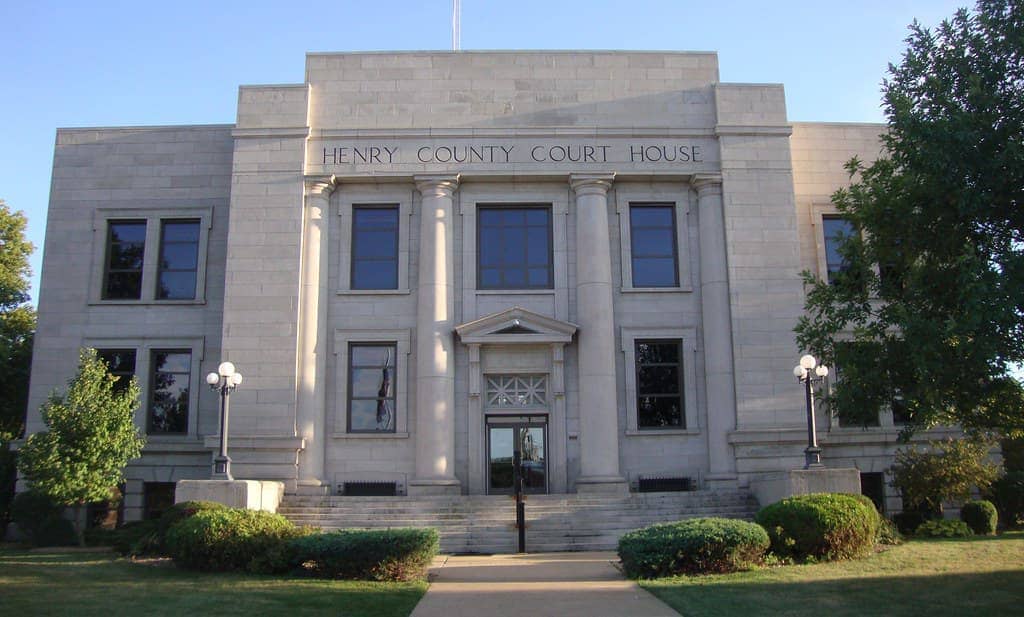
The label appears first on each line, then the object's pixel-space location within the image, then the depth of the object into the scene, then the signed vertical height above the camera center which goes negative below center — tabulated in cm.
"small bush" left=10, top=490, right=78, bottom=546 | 2489 -116
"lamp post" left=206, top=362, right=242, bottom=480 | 2206 +174
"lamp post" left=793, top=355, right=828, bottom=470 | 2202 +127
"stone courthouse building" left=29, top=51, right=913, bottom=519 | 2630 +610
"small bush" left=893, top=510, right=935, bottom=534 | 2469 -144
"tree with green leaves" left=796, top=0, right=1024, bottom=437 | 1302 +368
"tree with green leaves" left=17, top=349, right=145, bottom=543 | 2280 +86
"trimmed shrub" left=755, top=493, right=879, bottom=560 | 1755 -116
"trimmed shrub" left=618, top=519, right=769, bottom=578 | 1566 -137
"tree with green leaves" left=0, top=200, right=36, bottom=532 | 3419 +605
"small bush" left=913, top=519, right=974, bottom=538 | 2322 -159
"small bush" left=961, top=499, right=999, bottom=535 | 2391 -133
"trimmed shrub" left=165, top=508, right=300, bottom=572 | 1675 -121
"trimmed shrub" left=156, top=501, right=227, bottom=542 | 1870 -76
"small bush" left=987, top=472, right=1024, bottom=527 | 2569 -82
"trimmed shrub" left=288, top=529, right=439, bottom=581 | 1558 -138
